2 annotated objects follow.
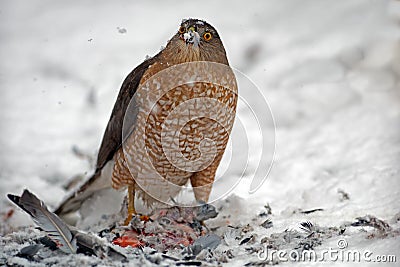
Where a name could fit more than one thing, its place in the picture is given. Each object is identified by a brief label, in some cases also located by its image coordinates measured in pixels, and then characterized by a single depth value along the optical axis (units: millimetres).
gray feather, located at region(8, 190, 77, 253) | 4042
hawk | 5121
